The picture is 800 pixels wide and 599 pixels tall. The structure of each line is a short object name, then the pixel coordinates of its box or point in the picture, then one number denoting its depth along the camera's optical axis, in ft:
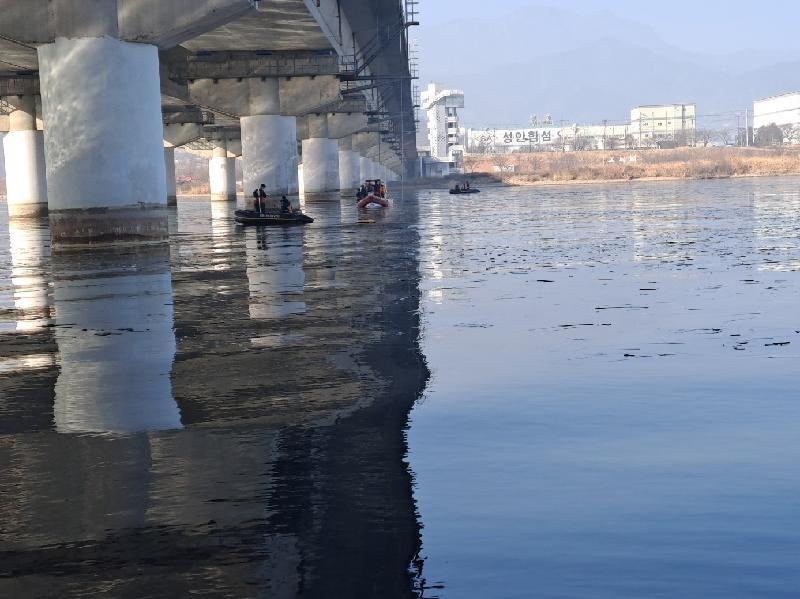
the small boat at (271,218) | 174.81
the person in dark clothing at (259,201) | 179.52
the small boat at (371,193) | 240.32
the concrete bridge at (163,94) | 109.40
